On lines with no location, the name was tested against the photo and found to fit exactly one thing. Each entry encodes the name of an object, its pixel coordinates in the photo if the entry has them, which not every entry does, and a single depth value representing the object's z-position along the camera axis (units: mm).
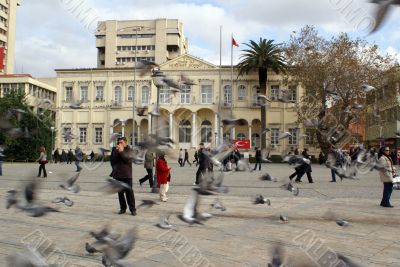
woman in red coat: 11648
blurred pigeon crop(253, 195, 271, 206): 6961
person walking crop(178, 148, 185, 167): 34434
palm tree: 52469
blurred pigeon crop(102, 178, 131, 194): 4087
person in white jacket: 10859
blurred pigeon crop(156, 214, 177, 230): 7564
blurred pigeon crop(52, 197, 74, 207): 10912
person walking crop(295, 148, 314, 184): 17391
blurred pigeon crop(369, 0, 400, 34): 1723
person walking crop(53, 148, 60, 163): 40094
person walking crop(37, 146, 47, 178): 19906
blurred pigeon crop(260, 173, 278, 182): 7214
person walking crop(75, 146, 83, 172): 19025
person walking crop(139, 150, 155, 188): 14438
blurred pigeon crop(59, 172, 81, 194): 5476
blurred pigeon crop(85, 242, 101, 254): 5246
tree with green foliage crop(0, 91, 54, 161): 45750
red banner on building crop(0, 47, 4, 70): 41319
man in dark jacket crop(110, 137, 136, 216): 9352
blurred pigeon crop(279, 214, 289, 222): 8959
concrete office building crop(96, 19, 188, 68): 93875
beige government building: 57875
